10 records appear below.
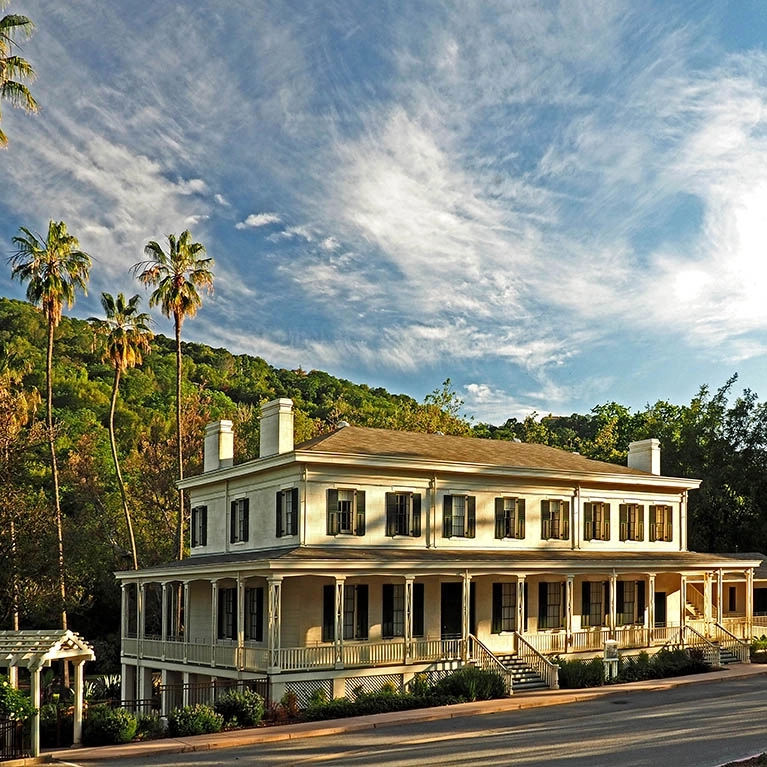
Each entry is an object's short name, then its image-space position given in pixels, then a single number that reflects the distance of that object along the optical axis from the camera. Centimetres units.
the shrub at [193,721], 2486
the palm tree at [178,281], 5122
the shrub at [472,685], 2995
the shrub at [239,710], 2617
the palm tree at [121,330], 5212
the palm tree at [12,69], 2997
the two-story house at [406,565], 3216
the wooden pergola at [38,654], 2211
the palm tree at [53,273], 4766
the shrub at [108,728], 2392
